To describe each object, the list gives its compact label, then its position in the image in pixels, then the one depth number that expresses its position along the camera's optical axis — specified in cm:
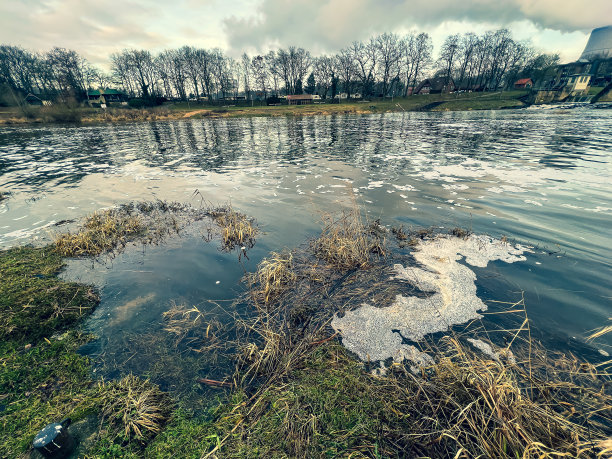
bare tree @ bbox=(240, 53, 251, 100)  9381
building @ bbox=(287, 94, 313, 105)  8349
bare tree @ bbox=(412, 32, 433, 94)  8288
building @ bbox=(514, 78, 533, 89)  8644
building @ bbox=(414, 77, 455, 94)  8750
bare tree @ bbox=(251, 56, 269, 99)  9200
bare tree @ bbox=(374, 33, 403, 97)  8250
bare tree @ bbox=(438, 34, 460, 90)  8556
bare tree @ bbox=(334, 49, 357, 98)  8419
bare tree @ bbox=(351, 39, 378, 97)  8350
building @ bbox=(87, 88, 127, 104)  8531
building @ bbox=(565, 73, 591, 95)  7162
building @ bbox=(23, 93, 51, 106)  7105
